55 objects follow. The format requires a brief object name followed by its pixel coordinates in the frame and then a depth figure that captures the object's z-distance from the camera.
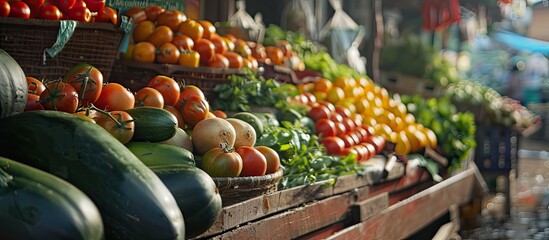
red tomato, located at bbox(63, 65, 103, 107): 3.01
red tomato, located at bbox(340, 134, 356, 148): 5.33
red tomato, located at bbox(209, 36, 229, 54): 5.08
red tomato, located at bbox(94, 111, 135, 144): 2.75
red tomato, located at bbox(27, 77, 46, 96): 2.96
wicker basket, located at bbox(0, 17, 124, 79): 3.58
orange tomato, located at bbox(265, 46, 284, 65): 6.17
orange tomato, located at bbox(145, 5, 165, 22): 4.91
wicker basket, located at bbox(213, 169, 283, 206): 2.99
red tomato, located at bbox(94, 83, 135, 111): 3.15
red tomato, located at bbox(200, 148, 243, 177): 3.05
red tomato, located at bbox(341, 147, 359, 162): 5.16
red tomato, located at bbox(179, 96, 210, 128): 3.65
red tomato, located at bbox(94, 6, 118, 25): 4.09
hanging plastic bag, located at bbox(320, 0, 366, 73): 8.80
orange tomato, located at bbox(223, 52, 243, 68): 5.04
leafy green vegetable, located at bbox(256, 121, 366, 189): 4.10
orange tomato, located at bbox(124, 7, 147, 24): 4.78
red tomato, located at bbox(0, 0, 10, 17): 3.56
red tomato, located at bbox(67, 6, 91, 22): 3.88
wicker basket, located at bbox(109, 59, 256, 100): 4.46
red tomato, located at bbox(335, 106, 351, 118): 5.89
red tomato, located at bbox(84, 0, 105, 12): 4.05
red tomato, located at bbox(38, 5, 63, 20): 3.74
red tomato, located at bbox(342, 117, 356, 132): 5.63
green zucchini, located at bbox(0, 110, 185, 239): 2.13
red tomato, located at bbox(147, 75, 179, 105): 3.74
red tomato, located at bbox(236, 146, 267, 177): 3.26
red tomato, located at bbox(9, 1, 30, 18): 3.61
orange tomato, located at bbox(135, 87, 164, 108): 3.43
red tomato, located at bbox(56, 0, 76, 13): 3.85
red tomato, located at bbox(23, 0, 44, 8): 3.75
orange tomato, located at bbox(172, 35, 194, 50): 4.70
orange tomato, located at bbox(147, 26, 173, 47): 4.69
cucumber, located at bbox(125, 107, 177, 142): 2.98
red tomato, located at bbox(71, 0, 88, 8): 3.90
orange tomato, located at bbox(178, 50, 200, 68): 4.61
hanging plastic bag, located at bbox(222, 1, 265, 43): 6.28
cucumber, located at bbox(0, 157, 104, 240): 1.93
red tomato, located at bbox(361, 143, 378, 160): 5.55
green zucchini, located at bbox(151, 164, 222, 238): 2.49
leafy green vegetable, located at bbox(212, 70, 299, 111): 4.72
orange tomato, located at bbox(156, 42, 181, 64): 4.57
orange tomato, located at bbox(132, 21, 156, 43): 4.73
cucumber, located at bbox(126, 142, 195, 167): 2.76
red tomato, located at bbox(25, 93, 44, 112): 2.78
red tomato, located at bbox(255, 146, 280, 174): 3.49
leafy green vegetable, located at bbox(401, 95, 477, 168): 7.00
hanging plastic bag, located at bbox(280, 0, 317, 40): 9.08
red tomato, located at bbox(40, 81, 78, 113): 2.71
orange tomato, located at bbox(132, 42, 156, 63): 4.55
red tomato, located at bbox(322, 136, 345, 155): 5.09
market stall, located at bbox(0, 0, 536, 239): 2.18
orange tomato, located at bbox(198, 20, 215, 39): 5.14
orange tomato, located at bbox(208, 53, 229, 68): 4.86
